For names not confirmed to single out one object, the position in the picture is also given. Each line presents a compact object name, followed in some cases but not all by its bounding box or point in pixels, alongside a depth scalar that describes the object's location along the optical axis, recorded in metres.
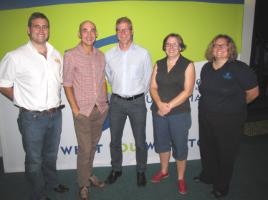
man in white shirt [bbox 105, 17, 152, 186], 2.76
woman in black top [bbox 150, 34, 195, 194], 2.64
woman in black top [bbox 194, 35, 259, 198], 2.46
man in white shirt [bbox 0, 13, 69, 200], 2.35
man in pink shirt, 2.49
